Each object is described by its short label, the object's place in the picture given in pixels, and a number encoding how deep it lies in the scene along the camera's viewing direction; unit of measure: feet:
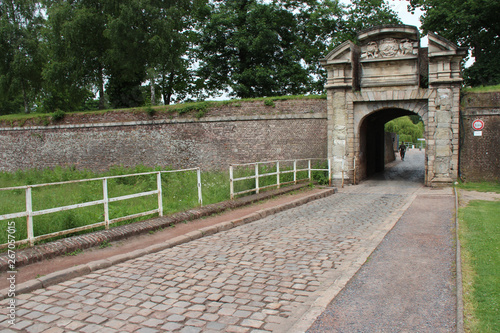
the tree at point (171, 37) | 83.05
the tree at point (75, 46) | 83.25
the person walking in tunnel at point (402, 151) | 106.35
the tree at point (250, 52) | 86.43
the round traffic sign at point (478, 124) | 47.55
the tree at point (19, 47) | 95.30
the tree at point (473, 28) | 74.02
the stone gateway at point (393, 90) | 47.29
